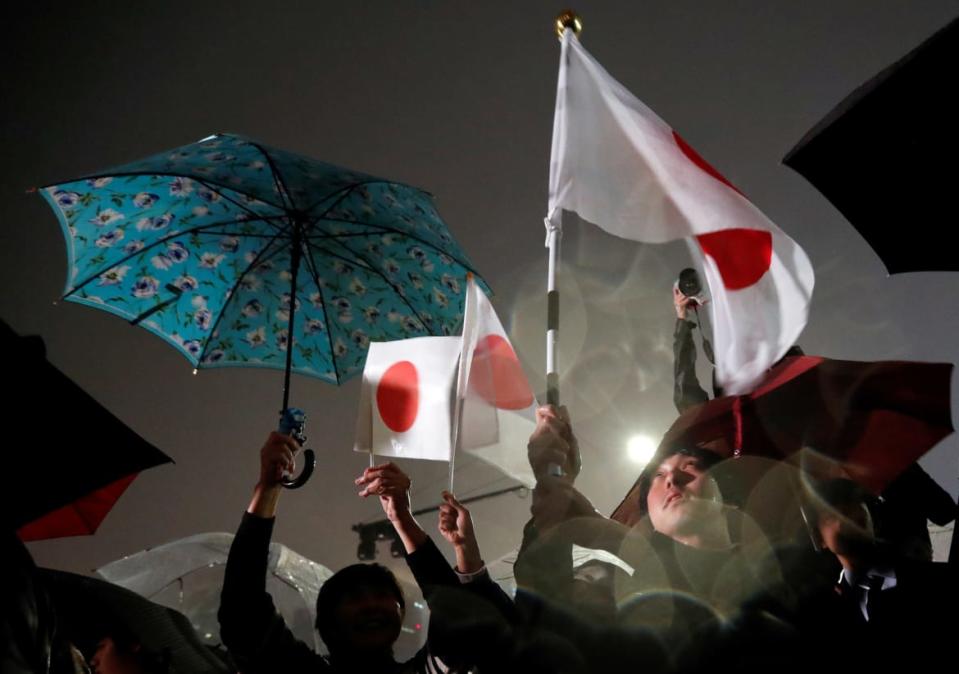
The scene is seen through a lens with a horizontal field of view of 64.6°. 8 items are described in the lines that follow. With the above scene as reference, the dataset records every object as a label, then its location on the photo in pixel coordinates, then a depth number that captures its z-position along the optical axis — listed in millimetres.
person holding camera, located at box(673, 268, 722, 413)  3965
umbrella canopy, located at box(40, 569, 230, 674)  3201
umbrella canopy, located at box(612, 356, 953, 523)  2830
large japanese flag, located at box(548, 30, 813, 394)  2615
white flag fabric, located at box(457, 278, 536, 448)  3631
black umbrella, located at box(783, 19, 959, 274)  2377
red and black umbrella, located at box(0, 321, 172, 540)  1983
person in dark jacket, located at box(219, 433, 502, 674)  2543
